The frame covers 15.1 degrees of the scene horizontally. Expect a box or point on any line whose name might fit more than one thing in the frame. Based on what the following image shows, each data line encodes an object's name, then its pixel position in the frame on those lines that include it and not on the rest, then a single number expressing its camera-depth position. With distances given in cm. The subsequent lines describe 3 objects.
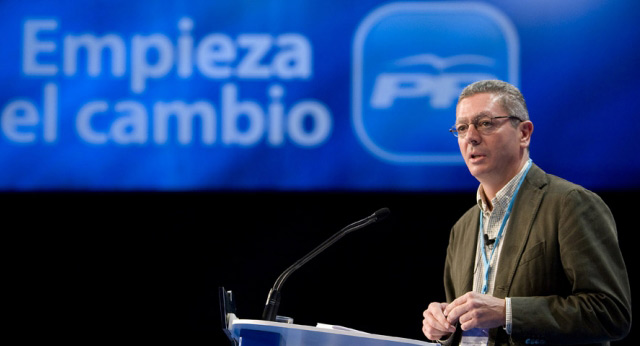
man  520
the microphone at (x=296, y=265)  537
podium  504
